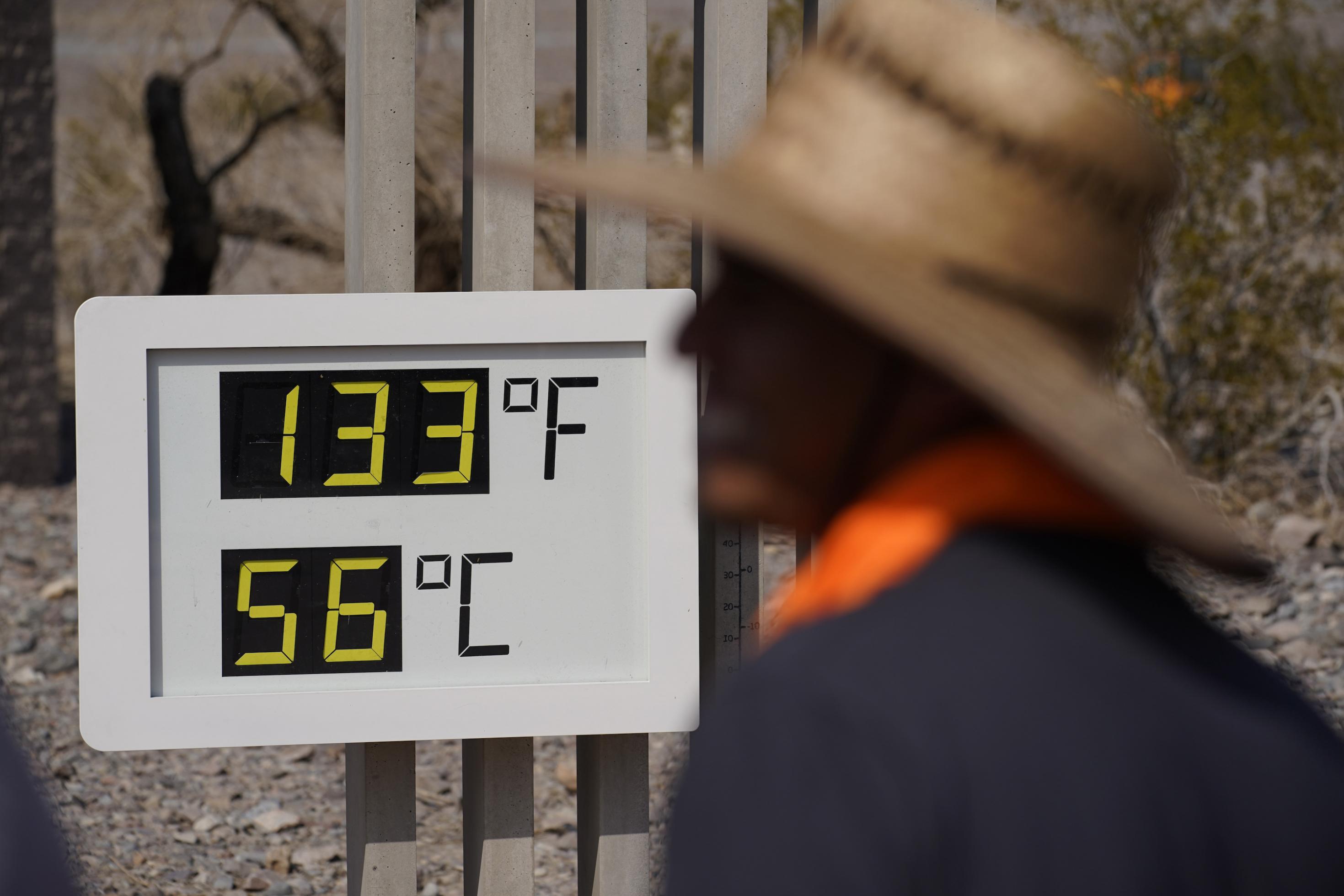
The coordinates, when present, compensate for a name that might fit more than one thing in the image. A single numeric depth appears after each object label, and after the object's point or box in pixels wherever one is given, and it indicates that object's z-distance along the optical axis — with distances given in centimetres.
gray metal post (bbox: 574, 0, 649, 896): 532
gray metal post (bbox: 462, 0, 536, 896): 523
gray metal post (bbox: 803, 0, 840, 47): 539
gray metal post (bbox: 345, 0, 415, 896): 520
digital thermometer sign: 508
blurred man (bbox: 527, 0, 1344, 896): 173
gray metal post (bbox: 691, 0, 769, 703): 539
